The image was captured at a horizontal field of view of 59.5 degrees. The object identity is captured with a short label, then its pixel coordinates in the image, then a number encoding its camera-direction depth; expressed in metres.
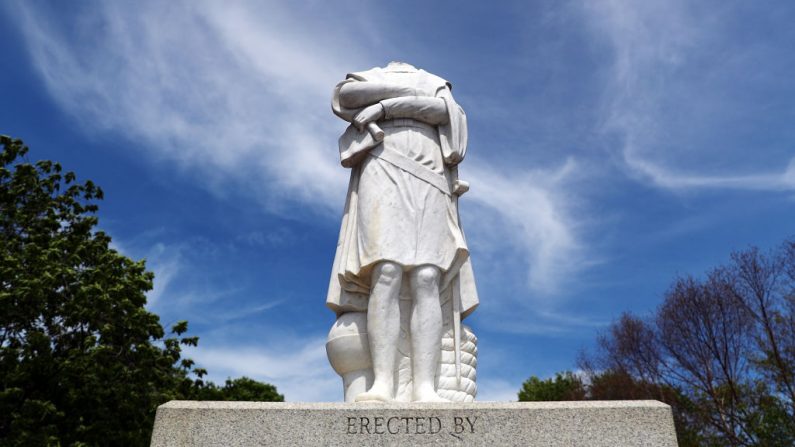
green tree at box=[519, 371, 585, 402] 41.81
